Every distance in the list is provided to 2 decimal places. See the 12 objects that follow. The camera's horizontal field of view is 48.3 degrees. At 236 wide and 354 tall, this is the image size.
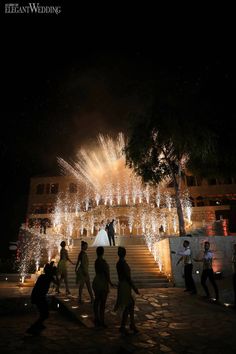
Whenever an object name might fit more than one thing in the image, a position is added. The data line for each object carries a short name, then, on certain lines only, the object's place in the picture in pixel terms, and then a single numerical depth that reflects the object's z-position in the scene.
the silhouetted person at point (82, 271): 7.87
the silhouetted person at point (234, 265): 7.10
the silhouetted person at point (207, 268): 7.93
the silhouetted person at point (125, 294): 5.03
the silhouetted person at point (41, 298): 5.47
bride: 17.70
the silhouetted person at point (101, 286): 5.47
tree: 14.58
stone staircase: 12.03
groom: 16.83
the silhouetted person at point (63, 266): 9.84
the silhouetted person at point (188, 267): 9.20
